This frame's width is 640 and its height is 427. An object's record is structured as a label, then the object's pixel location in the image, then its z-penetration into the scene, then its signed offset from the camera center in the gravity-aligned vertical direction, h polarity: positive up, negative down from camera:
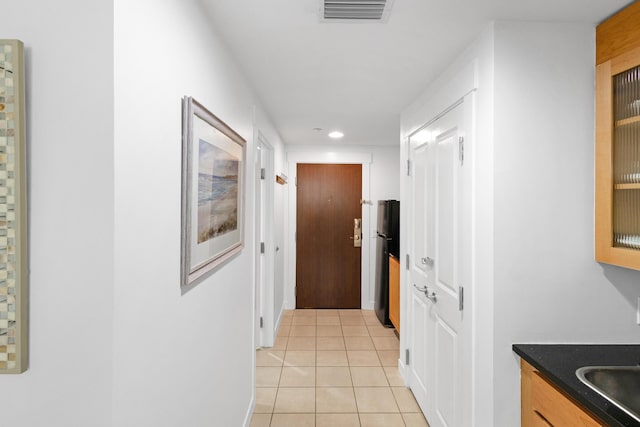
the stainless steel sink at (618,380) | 1.51 -0.62
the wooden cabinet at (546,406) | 1.35 -0.71
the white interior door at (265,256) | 4.09 -0.44
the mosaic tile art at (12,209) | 0.90 +0.01
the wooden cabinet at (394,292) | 4.47 -0.88
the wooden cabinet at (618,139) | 1.58 +0.32
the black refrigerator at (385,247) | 4.75 -0.38
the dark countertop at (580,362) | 1.21 -0.58
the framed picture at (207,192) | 1.39 +0.09
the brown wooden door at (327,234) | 5.58 -0.27
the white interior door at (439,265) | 2.13 -0.31
